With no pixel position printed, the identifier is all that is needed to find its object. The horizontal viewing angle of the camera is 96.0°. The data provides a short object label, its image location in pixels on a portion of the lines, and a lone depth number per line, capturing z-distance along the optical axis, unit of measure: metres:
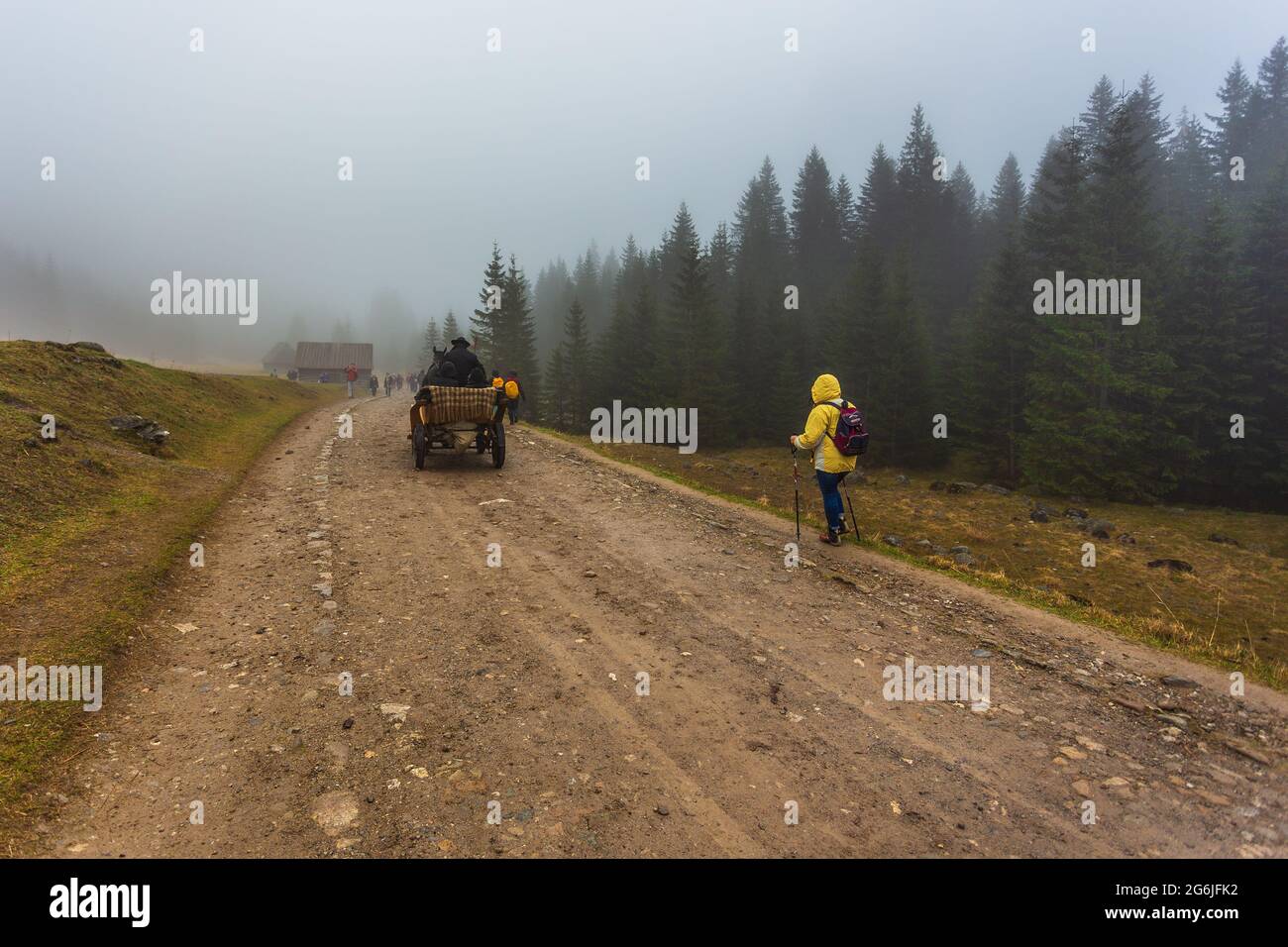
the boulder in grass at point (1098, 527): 15.82
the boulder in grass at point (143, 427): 13.30
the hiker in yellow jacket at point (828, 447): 8.95
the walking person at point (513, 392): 13.91
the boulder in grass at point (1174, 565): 13.18
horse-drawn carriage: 12.53
